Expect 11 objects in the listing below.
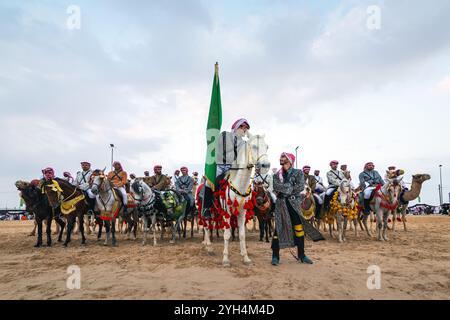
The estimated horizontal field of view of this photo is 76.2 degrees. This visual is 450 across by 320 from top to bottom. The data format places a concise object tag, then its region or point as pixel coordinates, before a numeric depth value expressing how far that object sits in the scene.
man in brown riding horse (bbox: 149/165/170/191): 12.72
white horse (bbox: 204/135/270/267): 6.48
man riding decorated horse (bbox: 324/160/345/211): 11.62
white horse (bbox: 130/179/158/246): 10.50
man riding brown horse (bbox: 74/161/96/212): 11.38
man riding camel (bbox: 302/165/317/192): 13.53
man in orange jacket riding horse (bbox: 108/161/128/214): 11.19
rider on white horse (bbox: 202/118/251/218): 7.20
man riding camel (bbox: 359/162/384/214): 12.00
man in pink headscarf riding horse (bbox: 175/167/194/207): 13.10
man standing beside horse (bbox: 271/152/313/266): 6.75
